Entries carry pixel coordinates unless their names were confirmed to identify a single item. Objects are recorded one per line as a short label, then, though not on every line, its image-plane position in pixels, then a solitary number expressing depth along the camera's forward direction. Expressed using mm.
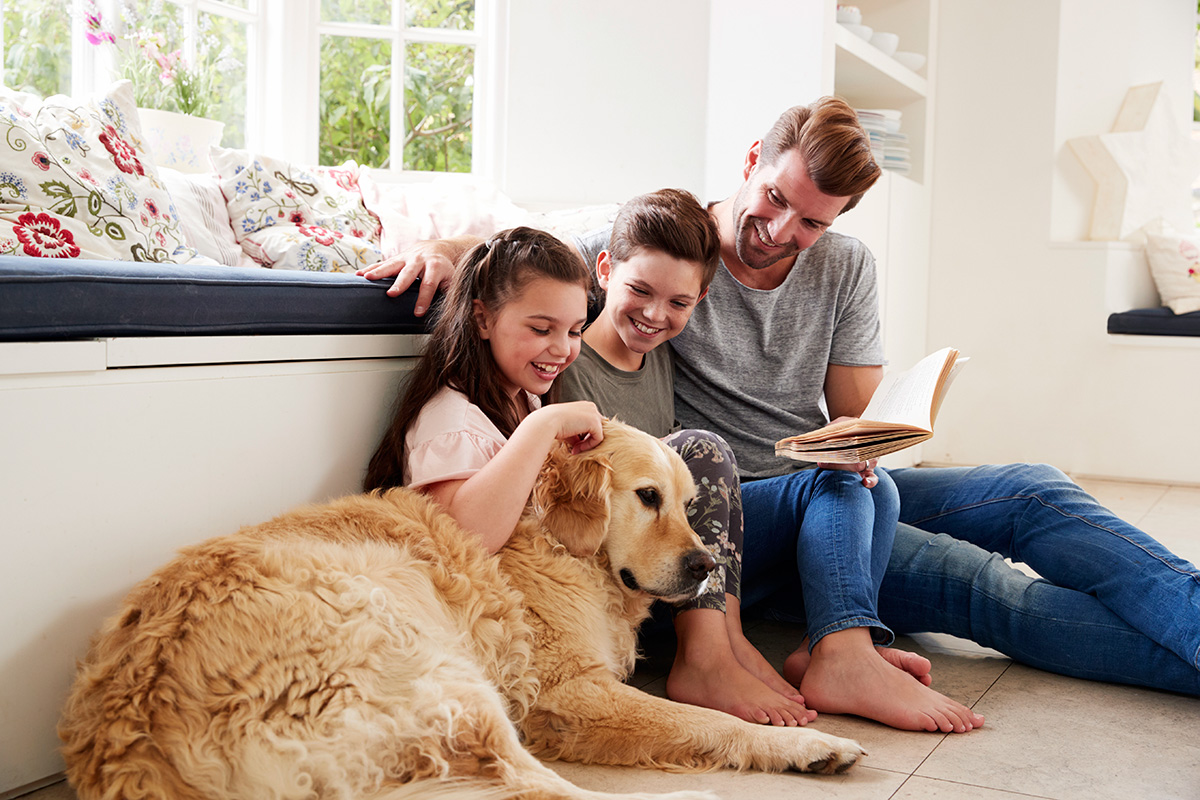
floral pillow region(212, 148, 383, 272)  2701
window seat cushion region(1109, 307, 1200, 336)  4371
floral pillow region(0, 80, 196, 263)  1839
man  1829
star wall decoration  4516
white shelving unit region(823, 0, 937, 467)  3846
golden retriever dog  1076
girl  1578
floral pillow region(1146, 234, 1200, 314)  4477
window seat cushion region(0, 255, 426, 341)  1268
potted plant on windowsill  3020
